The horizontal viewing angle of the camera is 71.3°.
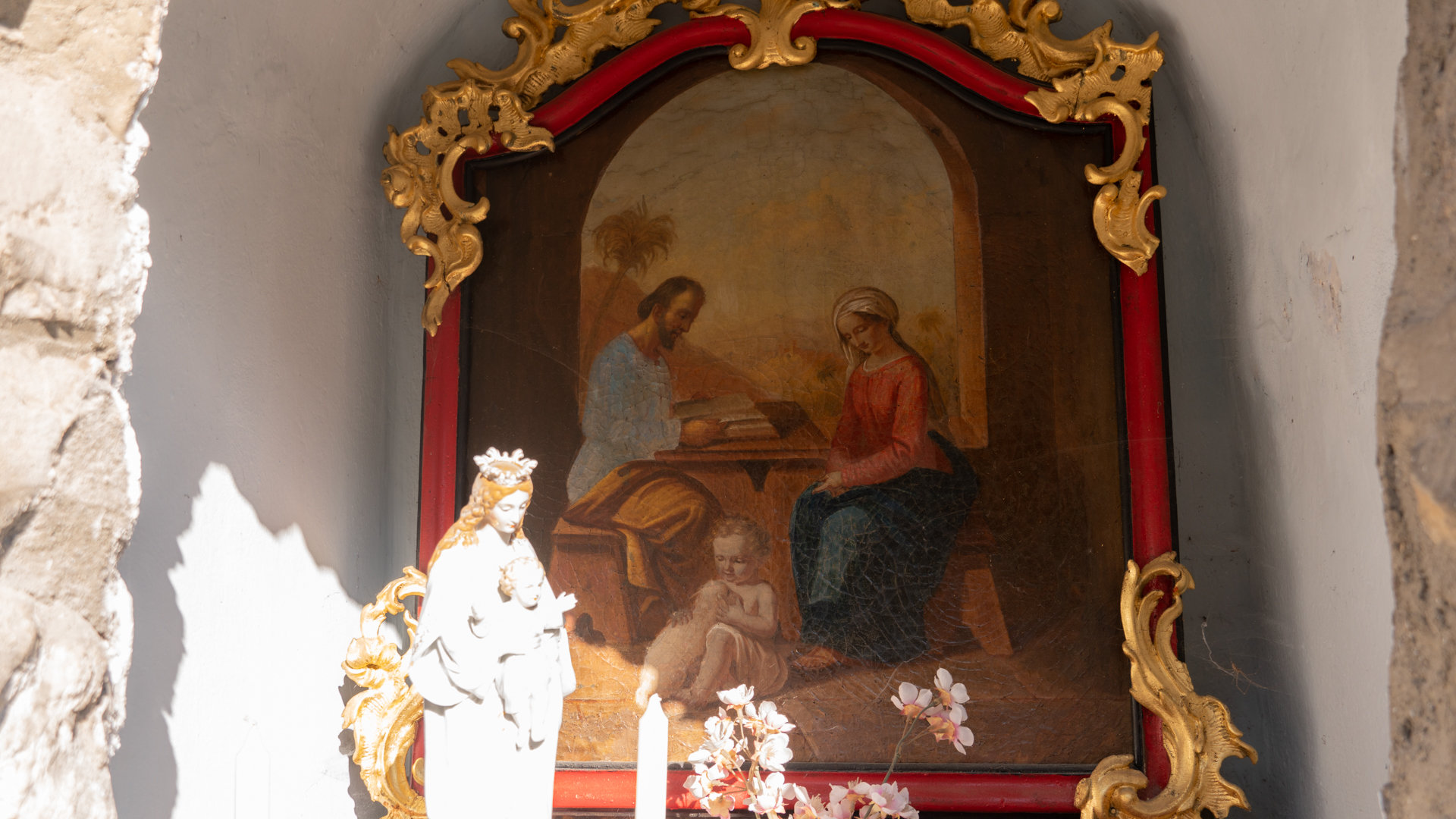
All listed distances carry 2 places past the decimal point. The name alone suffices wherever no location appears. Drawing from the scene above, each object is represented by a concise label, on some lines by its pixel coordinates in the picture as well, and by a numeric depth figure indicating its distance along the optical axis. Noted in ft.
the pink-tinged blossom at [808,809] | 6.03
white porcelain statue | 5.60
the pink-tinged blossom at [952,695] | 6.28
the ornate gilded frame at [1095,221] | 6.71
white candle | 5.67
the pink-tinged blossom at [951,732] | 6.28
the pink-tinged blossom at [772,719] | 6.30
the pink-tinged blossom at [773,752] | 6.19
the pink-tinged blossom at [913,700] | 6.42
